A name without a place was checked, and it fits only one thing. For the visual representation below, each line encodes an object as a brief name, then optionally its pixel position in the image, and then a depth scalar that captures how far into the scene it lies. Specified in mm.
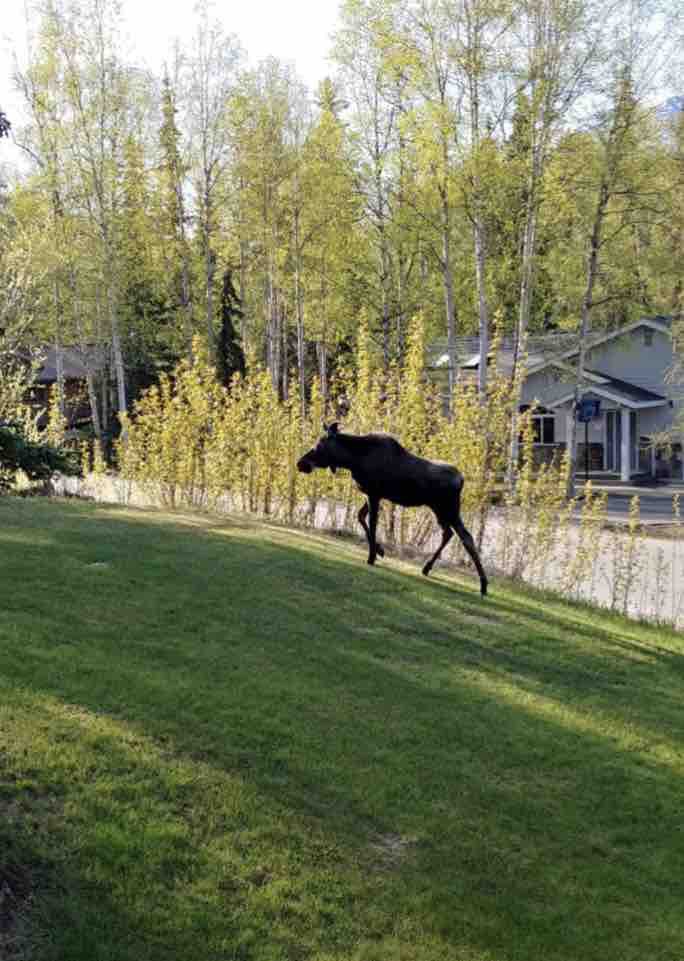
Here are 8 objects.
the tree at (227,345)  35219
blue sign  30984
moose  9750
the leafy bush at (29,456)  10898
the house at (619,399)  32406
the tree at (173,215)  30625
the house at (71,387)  36969
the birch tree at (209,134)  28828
